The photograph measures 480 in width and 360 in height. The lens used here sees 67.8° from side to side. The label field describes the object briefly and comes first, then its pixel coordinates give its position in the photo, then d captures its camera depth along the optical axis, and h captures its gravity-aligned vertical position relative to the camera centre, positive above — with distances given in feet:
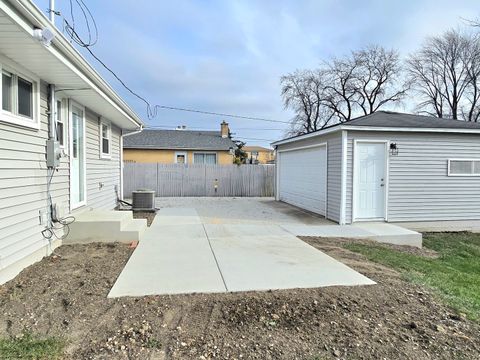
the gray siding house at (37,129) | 13.61 +1.99
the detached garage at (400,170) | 29.84 +0.15
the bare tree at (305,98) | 122.93 +25.82
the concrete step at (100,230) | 20.38 -3.53
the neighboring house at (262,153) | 175.66 +8.81
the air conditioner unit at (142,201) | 35.81 -3.10
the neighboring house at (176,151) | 79.77 +4.42
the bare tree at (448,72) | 96.48 +28.88
